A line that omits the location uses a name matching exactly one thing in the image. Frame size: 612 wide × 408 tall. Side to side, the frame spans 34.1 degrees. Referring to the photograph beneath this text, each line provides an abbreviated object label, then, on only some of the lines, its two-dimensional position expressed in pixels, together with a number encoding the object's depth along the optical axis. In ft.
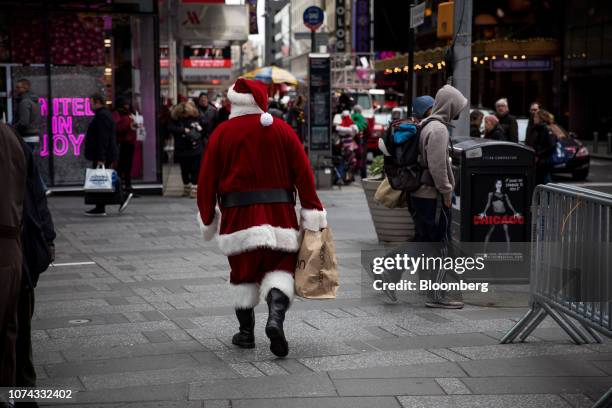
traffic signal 38.29
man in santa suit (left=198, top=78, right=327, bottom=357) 20.90
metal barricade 18.48
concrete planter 34.94
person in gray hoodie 25.90
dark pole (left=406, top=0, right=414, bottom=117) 41.06
